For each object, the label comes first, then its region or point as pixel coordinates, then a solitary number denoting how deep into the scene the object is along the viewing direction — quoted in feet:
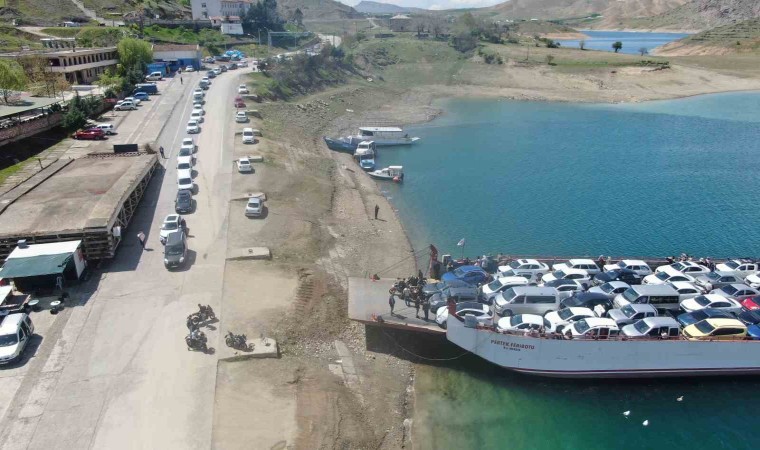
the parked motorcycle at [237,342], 77.36
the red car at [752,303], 88.33
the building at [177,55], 306.76
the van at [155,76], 272.72
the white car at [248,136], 178.60
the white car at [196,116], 196.95
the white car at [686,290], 92.53
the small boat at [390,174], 183.62
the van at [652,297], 88.69
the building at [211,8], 435.12
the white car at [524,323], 82.89
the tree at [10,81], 169.07
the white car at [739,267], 102.17
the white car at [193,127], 184.75
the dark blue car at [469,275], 100.78
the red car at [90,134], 168.76
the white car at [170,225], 107.14
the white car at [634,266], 102.99
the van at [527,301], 87.61
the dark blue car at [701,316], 85.61
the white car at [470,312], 85.05
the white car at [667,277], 97.86
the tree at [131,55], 266.77
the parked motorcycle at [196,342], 76.26
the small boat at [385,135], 228.02
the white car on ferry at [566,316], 83.82
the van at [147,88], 240.73
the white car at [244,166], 151.94
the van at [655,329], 80.74
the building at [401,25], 578.25
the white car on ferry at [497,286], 92.63
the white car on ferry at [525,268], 101.24
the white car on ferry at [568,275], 99.14
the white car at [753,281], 97.86
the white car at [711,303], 87.51
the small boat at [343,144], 214.07
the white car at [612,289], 92.78
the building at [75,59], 224.82
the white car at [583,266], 102.47
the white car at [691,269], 101.60
